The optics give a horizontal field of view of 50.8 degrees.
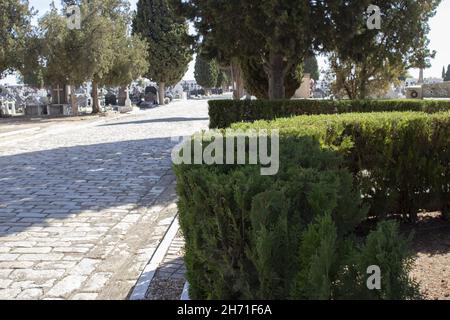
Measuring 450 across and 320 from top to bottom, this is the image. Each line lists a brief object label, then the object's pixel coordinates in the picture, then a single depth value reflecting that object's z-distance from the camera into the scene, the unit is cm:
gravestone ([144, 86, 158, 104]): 5355
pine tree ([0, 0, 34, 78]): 2845
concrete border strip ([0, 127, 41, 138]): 1903
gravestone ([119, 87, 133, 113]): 3762
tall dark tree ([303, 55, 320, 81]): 6831
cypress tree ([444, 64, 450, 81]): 8217
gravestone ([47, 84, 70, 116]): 3561
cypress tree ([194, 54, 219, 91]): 7556
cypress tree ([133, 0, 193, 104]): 4628
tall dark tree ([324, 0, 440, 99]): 1415
